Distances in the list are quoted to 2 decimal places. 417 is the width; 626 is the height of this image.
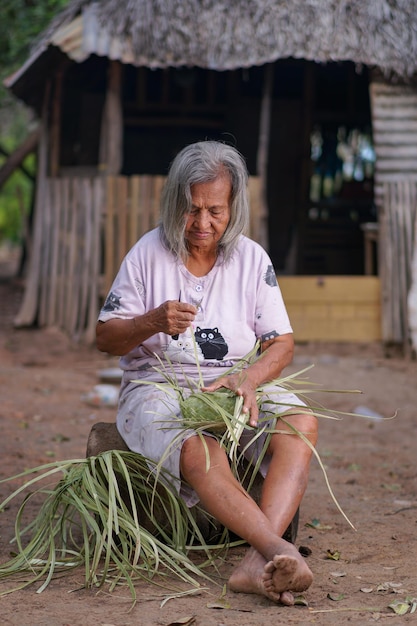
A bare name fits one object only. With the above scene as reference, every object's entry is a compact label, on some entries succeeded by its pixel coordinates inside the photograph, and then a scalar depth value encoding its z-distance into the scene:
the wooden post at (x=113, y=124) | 8.75
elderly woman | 3.02
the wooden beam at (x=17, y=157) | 10.80
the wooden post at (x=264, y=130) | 8.93
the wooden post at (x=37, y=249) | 9.66
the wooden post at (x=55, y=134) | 9.77
